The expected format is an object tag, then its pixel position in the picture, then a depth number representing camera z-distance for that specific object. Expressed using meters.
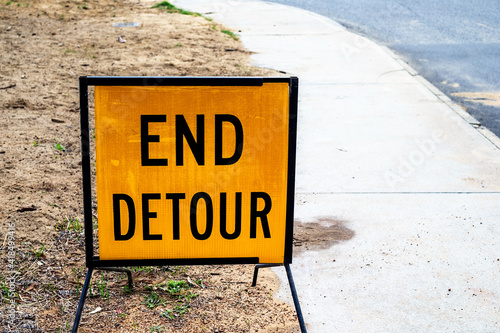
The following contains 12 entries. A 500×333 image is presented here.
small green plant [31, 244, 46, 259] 3.87
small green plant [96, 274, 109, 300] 3.48
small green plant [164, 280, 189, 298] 3.53
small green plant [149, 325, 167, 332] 3.20
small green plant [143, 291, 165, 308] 3.41
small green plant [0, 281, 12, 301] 3.41
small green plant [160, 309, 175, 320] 3.30
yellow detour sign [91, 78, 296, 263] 3.12
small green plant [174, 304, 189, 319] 3.35
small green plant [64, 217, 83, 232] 4.26
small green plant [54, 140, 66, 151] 5.72
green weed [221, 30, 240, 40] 11.39
